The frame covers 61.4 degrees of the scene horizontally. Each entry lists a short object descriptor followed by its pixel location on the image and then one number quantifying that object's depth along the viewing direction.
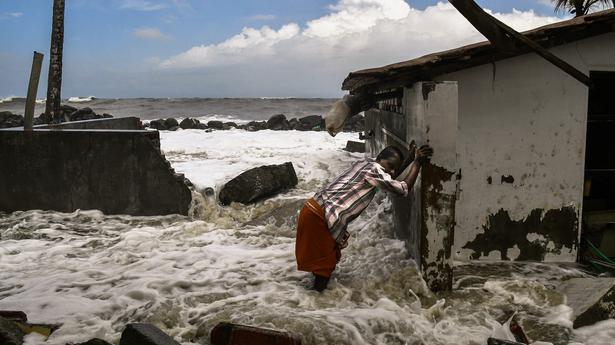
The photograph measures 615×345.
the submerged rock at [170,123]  24.17
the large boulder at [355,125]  23.64
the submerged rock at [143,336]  3.72
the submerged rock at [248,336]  3.96
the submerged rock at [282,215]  8.45
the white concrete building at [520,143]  6.07
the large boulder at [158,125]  23.93
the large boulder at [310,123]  24.02
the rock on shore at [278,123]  24.05
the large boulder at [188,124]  24.20
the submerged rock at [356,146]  14.73
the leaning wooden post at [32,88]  8.66
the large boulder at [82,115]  24.42
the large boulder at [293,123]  24.59
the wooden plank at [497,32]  4.27
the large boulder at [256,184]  9.40
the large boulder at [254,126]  23.63
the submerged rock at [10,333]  3.85
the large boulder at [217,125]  24.06
